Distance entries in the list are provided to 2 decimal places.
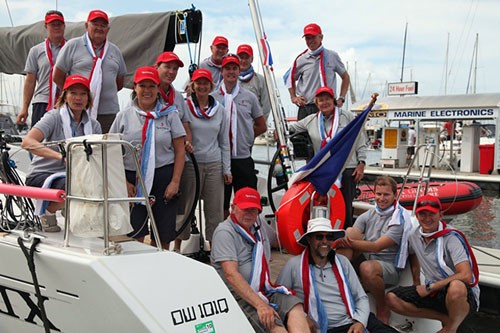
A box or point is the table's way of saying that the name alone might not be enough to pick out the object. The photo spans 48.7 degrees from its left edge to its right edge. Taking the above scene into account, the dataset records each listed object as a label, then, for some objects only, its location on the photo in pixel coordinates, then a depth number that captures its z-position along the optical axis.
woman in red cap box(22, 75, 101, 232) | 3.37
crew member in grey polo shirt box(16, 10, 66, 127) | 4.79
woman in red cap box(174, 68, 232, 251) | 4.40
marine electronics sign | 17.56
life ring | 4.13
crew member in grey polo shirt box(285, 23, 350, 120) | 5.49
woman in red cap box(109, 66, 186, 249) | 3.81
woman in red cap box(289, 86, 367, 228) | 4.92
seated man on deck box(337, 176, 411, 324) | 4.57
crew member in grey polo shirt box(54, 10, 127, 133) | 4.35
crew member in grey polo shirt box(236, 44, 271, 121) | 5.48
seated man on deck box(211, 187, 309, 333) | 3.51
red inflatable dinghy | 10.80
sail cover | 5.24
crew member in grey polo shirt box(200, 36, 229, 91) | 5.23
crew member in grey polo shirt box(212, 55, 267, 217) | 4.79
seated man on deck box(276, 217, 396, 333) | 3.74
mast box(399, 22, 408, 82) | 29.43
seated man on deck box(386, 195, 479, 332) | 4.26
